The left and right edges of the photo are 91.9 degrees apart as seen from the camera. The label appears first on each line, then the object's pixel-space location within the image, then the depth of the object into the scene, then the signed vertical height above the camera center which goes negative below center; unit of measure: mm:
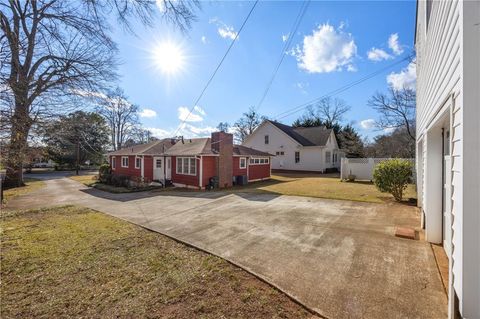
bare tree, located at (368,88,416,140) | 21531 +4964
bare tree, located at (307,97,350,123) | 40219 +8621
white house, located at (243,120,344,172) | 26625 +1650
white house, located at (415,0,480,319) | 1761 +206
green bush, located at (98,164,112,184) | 19488 -1237
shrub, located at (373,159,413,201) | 9680 -710
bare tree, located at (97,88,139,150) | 37619 +5526
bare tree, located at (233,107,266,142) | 45766 +7235
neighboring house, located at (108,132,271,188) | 15750 -128
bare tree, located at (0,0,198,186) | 4703 +3157
